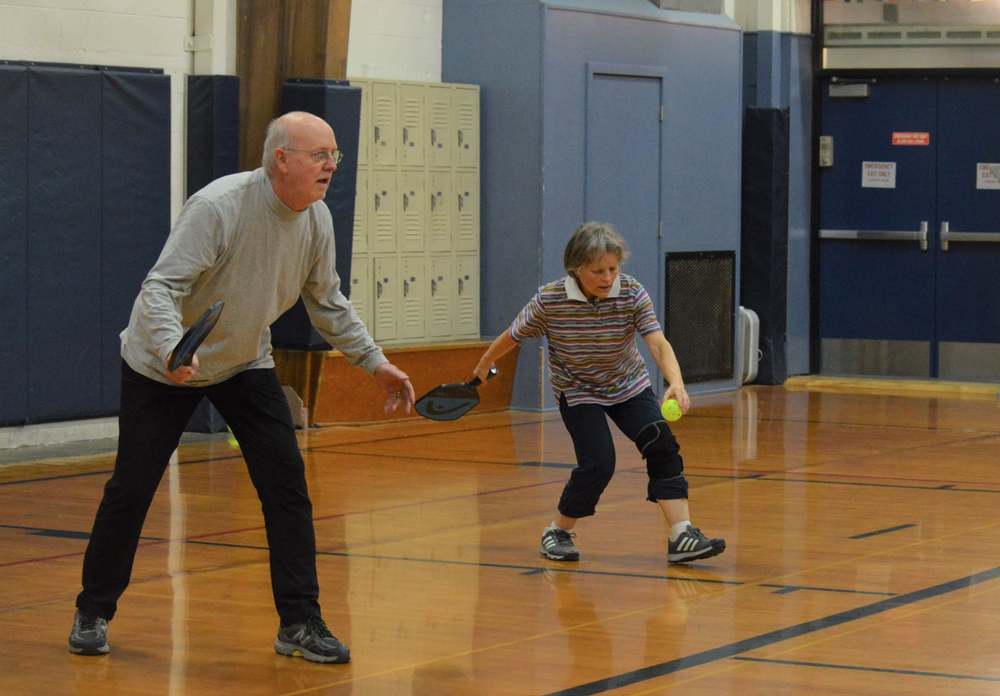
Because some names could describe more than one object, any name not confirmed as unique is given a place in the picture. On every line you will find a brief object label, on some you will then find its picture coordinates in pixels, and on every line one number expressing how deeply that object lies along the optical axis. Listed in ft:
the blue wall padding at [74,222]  37.83
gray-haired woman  25.22
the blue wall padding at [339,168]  41.63
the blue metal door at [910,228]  53.83
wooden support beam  41.81
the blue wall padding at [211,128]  41.19
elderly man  19.06
